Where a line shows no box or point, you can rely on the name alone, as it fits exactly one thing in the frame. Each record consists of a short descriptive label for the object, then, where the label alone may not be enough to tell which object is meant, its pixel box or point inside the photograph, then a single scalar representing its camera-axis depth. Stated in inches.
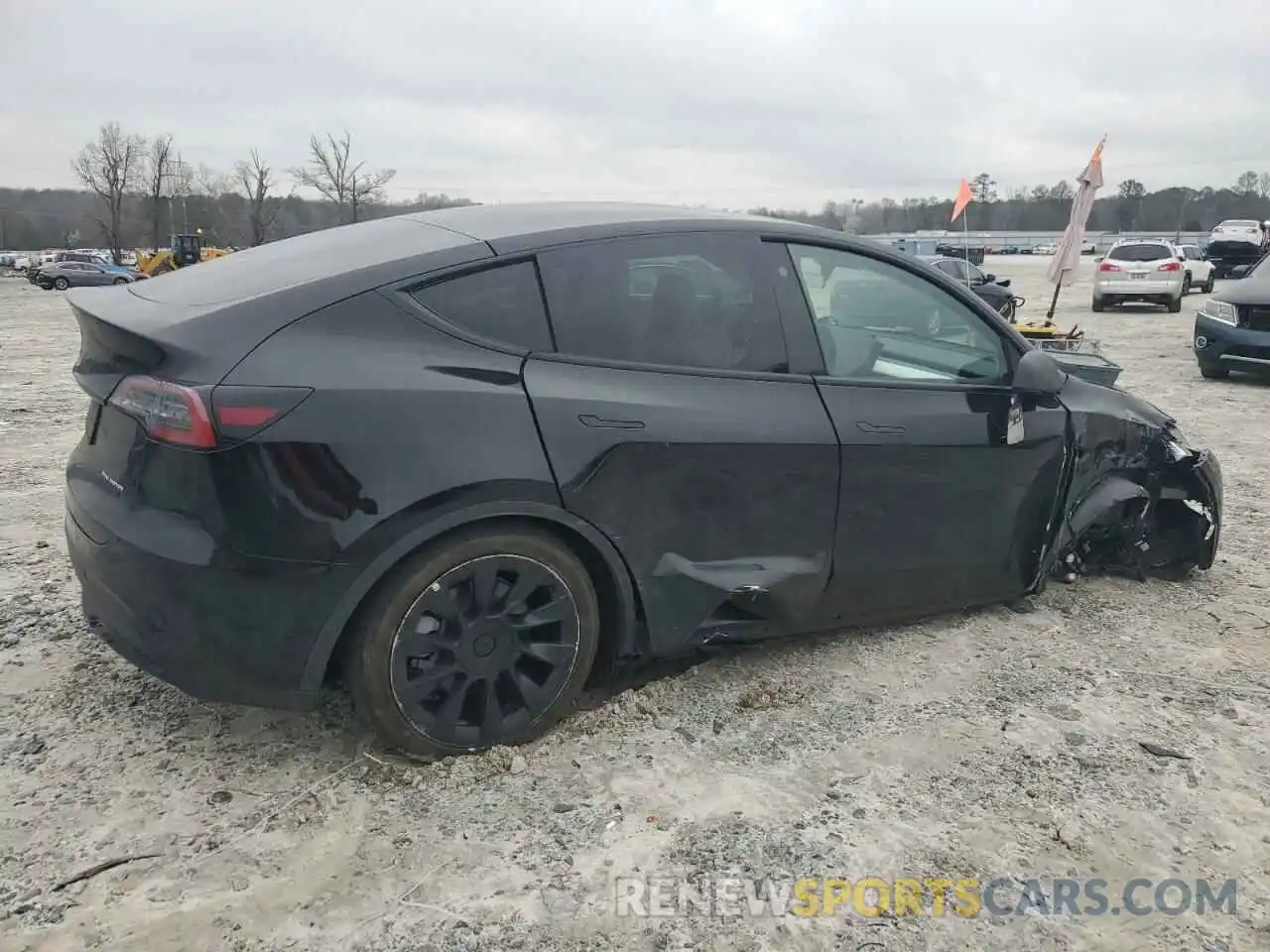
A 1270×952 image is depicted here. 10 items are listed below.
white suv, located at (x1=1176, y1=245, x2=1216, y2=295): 1030.4
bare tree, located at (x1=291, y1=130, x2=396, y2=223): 3011.8
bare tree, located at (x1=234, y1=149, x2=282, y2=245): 3228.3
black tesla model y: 94.6
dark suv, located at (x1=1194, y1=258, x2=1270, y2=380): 398.3
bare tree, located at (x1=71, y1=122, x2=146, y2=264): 3120.1
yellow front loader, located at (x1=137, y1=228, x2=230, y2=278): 1808.4
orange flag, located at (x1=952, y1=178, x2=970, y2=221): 669.3
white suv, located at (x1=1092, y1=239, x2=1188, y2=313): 840.3
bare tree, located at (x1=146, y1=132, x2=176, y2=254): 3196.4
